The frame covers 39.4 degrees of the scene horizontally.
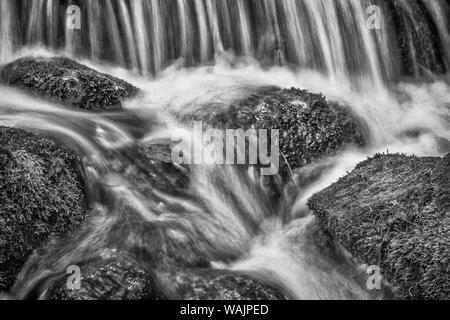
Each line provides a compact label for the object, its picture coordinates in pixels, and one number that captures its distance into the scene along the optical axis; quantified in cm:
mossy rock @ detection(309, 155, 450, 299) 537
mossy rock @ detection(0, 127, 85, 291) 563
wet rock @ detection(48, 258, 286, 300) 498
